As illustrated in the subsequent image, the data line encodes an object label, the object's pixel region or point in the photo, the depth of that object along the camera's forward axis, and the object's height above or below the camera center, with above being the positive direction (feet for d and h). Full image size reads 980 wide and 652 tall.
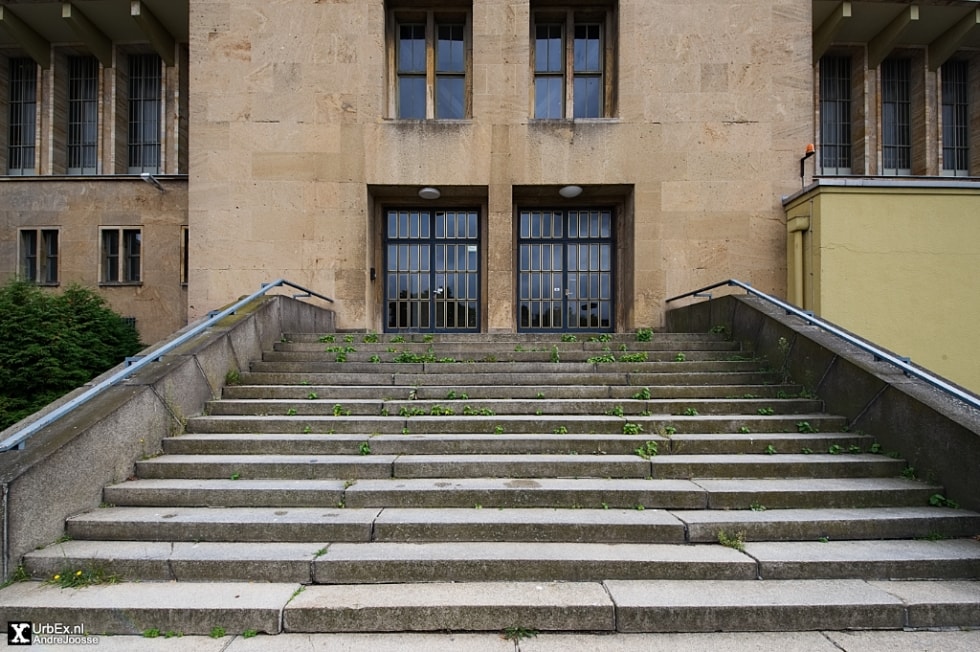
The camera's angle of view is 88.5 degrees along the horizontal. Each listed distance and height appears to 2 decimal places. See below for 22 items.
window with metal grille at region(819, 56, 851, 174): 46.52 +20.86
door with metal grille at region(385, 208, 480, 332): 39.70 +5.18
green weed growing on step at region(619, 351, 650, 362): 24.51 -1.05
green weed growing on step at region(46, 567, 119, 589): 12.22 -5.93
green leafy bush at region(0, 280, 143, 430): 30.83 -0.64
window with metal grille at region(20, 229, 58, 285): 43.16 +6.98
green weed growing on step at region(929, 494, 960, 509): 14.79 -4.91
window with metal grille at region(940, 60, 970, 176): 46.73 +20.24
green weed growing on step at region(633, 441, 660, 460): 17.22 -3.96
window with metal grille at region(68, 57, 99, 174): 48.29 +21.05
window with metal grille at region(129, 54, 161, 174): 48.37 +22.11
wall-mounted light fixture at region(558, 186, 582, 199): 36.65 +10.61
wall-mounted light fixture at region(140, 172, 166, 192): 42.50 +13.29
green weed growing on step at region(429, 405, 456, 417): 19.95 -3.00
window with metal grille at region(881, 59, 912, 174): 46.75 +20.39
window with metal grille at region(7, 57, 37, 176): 48.16 +21.11
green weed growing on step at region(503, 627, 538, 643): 10.80 -6.48
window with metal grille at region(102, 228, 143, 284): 43.62 +7.08
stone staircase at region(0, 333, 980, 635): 11.19 -5.12
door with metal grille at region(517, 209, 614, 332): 39.55 +5.16
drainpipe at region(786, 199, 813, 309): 32.65 +4.88
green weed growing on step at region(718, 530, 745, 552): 13.29 -5.50
